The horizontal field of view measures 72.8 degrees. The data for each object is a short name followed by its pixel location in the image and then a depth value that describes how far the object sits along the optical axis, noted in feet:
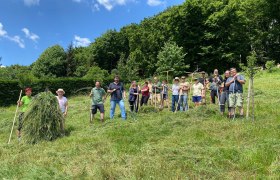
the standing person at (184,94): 24.21
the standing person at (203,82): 25.57
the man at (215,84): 25.11
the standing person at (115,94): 22.81
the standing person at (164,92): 27.29
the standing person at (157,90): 28.08
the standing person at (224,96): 20.53
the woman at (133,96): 24.85
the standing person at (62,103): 20.76
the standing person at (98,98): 22.44
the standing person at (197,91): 24.58
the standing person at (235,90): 19.51
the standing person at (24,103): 19.86
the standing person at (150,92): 28.82
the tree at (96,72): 75.18
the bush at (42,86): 45.67
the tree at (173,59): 66.77
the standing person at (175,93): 24.73
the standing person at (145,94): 27.10
